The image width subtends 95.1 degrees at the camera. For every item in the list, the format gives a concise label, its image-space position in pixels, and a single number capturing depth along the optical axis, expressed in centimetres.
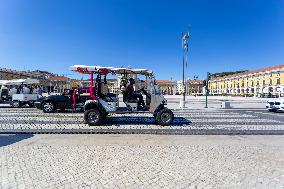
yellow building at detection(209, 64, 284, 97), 4372
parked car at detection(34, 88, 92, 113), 830
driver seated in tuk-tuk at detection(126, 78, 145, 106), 561
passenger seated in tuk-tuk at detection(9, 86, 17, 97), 1063
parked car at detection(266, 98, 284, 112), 988
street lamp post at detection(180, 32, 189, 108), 1277
